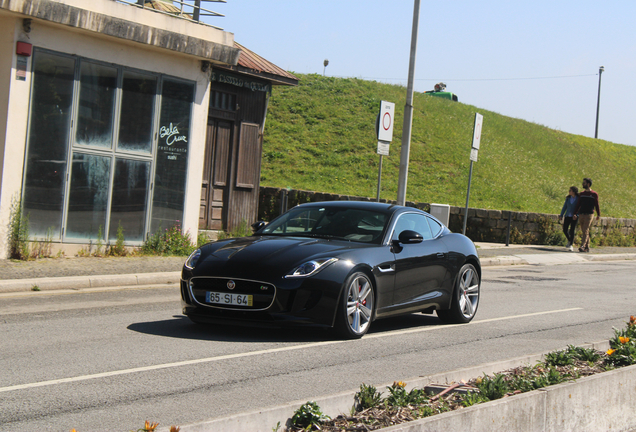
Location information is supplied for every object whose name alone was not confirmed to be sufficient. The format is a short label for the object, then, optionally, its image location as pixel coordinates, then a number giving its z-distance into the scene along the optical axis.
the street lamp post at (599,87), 71.25
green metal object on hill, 55.84
